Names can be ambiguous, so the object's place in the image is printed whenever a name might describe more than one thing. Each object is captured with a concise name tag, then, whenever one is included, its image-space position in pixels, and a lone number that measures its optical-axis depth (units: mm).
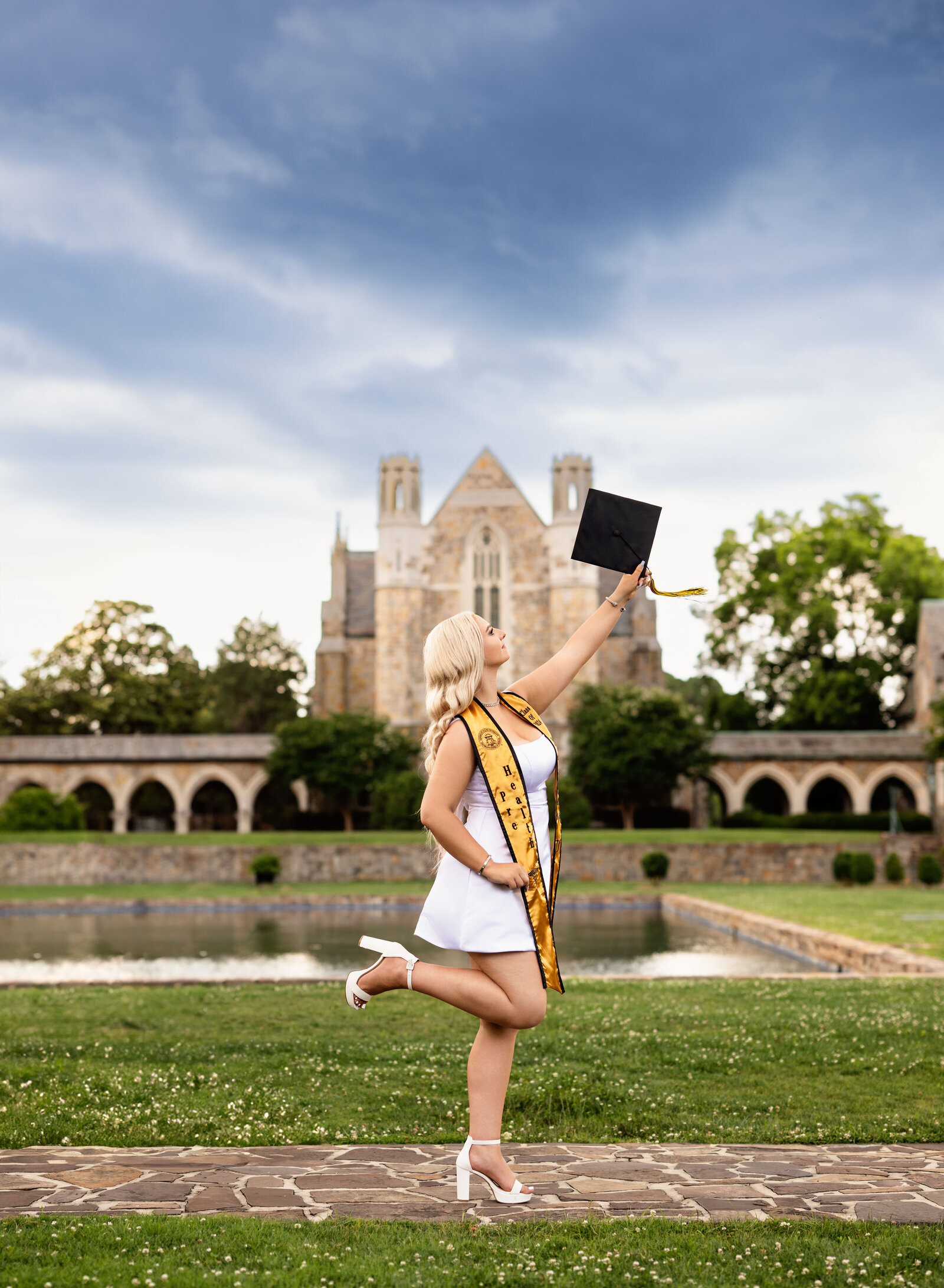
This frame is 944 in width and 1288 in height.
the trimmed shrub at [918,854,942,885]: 24922
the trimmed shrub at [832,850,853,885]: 25875
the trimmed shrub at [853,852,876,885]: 25594
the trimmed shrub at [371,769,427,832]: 34719
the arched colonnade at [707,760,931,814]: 39781
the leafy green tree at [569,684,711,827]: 36406
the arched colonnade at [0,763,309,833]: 40969
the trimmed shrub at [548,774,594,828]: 35375
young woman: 3699
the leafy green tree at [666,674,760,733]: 47969
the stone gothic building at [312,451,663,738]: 43938
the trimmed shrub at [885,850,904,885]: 25906
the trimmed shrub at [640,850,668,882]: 27266
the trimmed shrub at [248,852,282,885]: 26891
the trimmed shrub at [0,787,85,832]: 31453
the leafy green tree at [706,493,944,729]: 43812
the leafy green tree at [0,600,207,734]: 49375
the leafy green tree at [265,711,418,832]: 37188
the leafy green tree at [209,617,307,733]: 60219
